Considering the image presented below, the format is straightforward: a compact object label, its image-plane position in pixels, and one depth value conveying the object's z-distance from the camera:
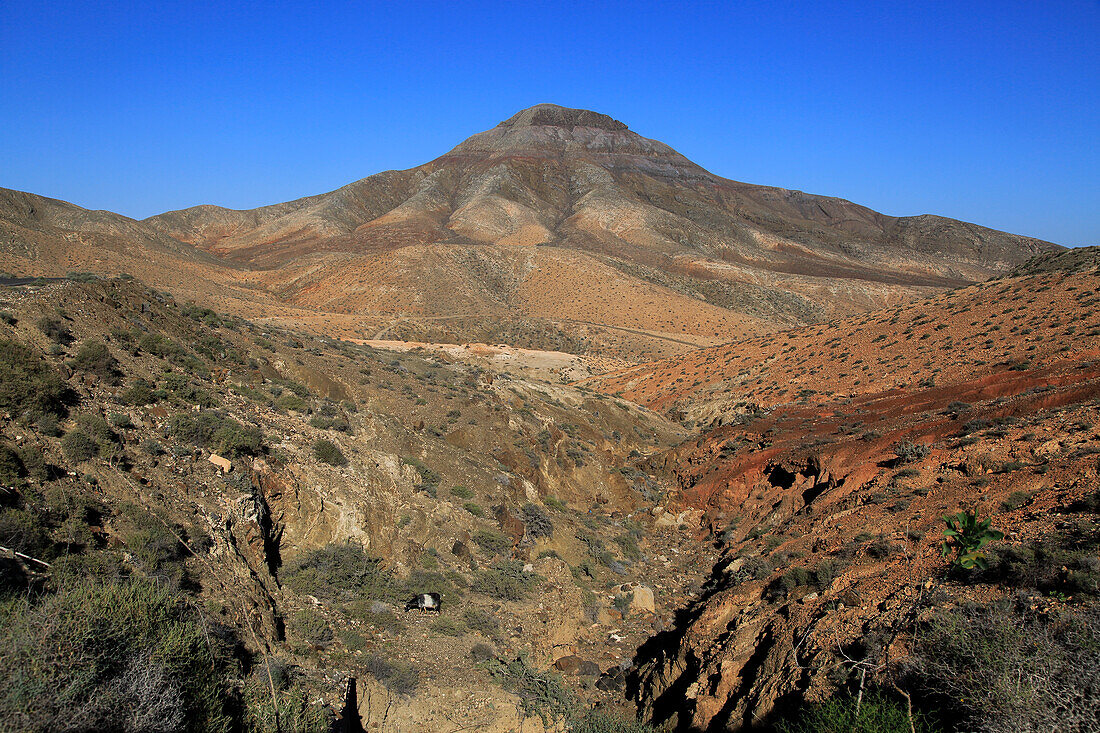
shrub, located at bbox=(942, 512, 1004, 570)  7.53
